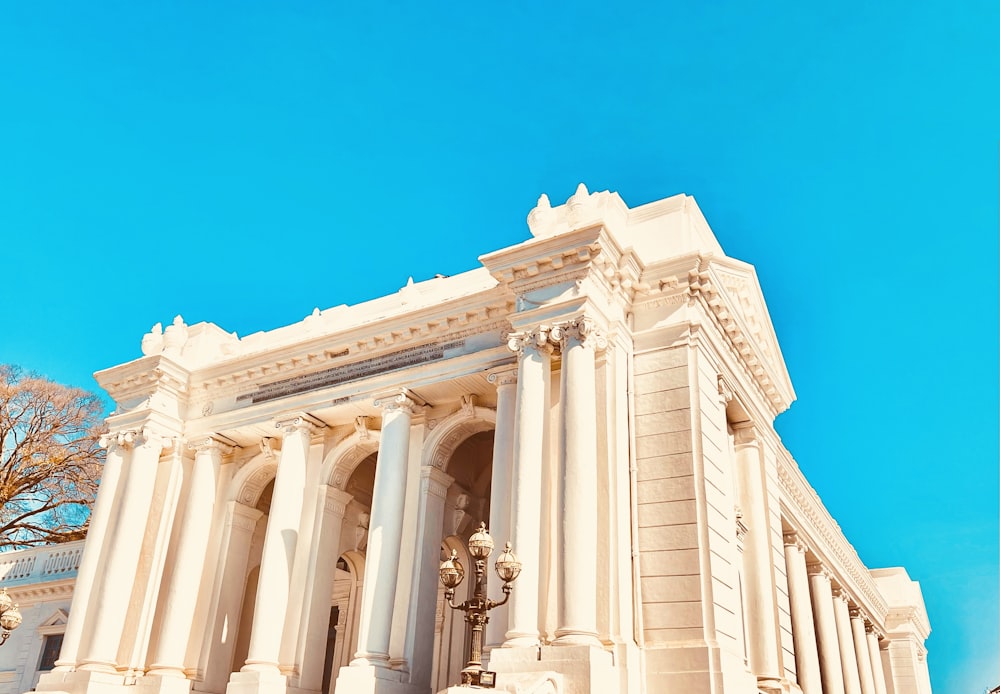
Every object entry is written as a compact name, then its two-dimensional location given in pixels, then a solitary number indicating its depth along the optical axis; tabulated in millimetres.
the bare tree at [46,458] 32750
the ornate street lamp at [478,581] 11766
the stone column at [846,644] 32375
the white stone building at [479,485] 15008
